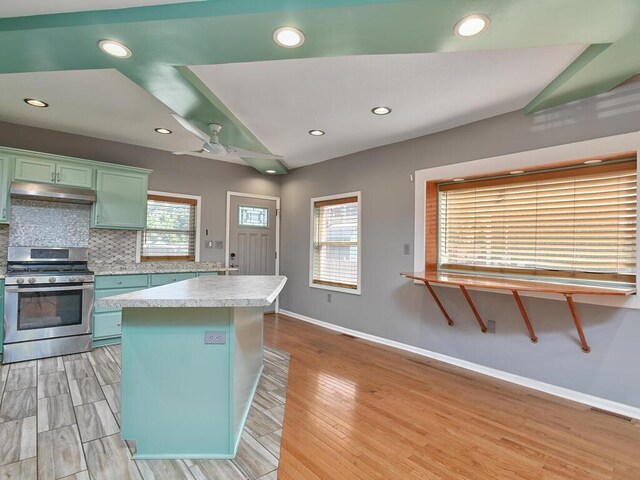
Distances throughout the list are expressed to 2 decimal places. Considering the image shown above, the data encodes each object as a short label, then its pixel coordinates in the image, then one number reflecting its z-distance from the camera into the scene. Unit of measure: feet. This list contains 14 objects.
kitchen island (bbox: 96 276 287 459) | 6.09
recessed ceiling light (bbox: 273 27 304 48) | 5.79
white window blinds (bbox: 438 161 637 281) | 8.40
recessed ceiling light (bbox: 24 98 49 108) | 9.90
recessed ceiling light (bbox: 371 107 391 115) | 10.03
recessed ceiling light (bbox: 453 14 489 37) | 5.49
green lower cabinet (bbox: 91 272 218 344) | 12.16
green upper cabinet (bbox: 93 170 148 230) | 12.73
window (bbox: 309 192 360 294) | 15.24
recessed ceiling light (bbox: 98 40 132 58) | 6.31
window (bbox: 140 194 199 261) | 14.82
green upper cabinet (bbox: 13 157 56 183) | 11.19
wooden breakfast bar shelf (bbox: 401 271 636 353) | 7.62
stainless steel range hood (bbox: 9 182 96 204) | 11.06
